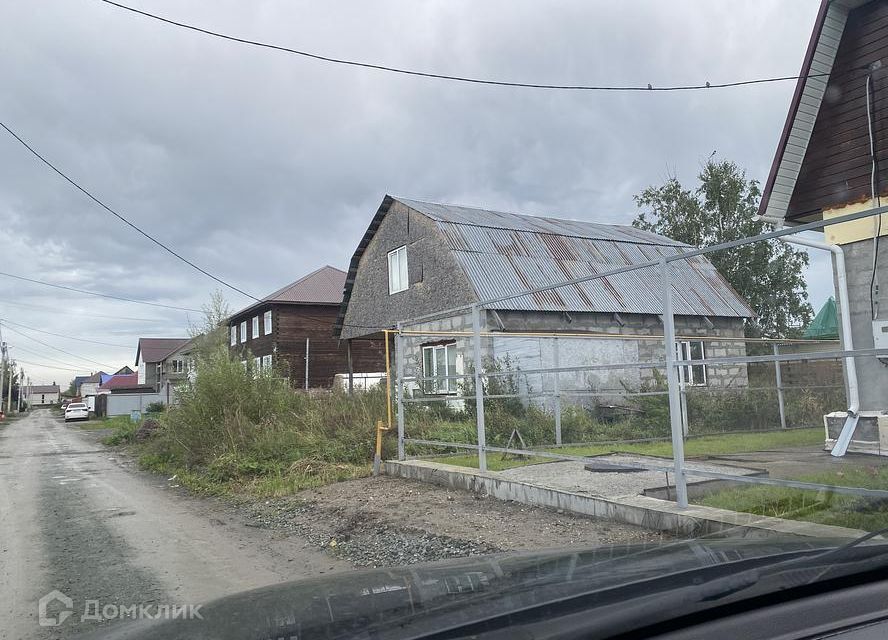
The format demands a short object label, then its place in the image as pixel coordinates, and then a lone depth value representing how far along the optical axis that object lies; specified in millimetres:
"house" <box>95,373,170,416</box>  47875
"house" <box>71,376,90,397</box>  139925
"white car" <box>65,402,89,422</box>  52438
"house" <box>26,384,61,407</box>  132000
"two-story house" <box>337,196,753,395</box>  16688
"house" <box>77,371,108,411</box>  71250
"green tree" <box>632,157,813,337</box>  25688
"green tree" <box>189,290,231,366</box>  20267
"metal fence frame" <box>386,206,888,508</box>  4047
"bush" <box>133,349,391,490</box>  10609
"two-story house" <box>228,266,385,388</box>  34438
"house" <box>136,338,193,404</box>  71062
